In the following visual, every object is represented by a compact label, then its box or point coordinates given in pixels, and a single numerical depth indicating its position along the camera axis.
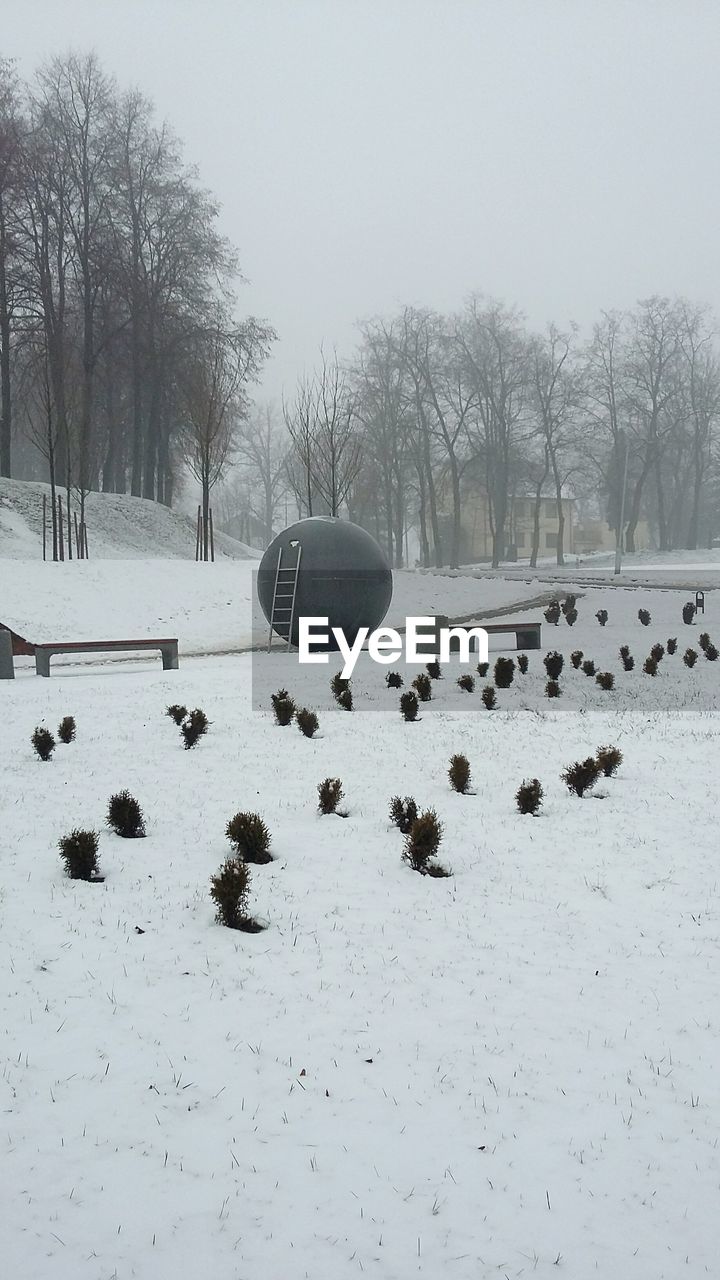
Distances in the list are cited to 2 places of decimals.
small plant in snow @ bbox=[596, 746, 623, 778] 7.72
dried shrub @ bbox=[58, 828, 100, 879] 5.55
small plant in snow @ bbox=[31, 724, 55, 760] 8.35
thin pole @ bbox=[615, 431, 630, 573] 37.72
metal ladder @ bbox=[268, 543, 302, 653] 15.47
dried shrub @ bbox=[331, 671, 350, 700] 11.42
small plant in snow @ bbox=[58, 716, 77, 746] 8.98
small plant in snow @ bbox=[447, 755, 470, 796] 7.45
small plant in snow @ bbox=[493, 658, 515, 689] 11.83
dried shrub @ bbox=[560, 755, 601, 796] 7.29
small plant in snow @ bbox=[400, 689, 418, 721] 10.09
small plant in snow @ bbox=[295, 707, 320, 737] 9.34
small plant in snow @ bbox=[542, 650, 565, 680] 12.15
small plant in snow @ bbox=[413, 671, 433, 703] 11.13
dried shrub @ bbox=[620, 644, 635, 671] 13.16
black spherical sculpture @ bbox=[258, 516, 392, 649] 15.34
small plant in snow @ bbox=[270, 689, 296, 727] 9.89
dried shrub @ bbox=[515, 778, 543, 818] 6.89
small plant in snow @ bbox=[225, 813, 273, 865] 5.89
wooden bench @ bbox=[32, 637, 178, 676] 13.35
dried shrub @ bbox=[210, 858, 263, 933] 4.98
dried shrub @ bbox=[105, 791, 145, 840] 6.35
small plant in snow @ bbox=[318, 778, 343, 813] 6.84
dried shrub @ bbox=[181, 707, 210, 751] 8.78
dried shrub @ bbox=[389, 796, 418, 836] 6.48
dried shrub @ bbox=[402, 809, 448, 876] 5.81
